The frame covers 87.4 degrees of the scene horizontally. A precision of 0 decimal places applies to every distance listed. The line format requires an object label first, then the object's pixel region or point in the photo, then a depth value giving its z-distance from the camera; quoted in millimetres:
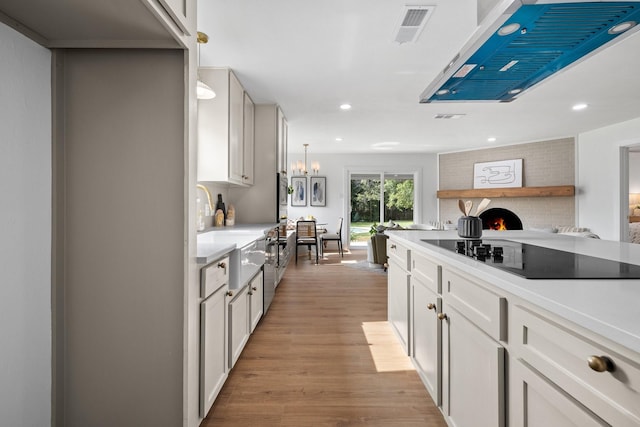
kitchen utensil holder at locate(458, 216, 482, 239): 1957
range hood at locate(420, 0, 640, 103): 1016
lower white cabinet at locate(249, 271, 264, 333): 2531
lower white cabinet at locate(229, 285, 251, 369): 1988
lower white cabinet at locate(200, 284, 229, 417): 1550
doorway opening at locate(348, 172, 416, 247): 8477
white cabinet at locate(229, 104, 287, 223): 4176
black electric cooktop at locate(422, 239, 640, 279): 1029
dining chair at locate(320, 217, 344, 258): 7016
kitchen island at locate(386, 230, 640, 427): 647
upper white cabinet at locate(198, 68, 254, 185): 3061
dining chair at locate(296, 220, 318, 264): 6348
